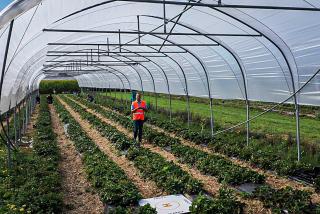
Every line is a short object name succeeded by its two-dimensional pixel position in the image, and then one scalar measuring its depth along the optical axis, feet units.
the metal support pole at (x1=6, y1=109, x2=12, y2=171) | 29.35
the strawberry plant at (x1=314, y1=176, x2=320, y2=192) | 24.17
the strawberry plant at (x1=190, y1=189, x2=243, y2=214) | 19.67
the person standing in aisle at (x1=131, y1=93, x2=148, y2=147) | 40.98
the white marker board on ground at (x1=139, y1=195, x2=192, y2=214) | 21.10
